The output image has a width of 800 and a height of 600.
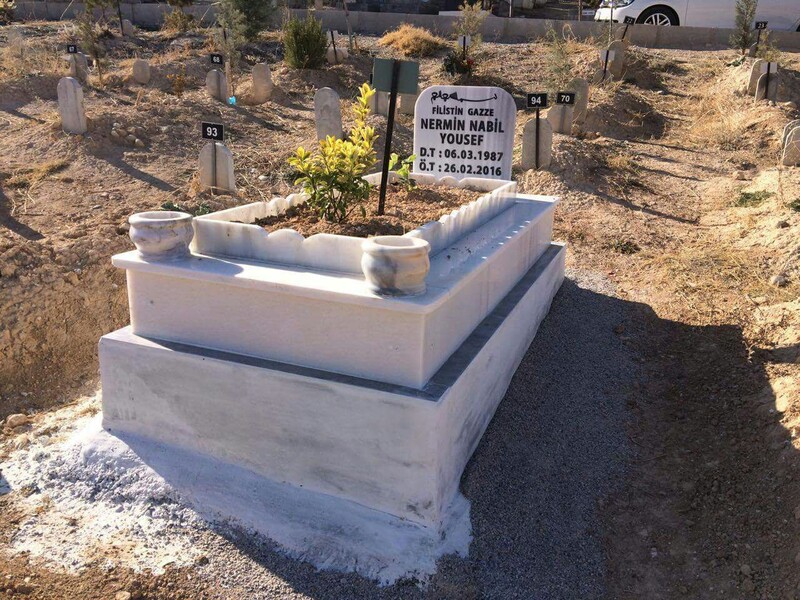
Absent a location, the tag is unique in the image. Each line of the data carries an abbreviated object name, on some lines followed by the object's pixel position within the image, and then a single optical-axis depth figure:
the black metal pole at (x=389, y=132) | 4.39
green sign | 4.50
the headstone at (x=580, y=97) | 12.49
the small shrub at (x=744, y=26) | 17.09
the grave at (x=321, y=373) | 3.31
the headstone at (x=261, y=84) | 13.41
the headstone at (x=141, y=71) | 13.80
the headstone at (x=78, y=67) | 13.57
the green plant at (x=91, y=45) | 14.20
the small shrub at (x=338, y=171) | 4.27
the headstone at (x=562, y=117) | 11.51
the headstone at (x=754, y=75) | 13.58
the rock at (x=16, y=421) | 4.60
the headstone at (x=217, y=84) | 12.80
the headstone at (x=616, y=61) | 15.36
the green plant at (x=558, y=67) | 13.68
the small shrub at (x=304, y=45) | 15.21
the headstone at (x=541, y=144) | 9.85
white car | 18.55
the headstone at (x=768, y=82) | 13.25
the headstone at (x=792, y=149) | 9.89
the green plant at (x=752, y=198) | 8.73
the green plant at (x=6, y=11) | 21.97
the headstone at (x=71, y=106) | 9.75
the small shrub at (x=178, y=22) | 19.98
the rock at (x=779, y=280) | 6.18
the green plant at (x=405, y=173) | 5.07
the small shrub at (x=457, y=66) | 15.80
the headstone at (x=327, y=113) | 10.25
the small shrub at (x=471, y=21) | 18.38
